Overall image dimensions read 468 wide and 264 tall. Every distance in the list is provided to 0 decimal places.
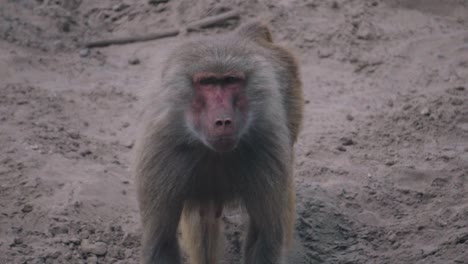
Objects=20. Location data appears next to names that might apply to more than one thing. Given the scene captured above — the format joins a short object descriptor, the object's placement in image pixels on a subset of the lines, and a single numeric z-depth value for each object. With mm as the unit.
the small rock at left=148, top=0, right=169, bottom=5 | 16016
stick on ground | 15258
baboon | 8305
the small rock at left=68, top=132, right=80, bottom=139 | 12062
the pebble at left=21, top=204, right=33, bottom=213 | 10298
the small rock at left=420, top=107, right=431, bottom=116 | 12830
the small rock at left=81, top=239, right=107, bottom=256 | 9977
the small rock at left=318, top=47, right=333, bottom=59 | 14844
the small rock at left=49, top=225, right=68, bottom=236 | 10086
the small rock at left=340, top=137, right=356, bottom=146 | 12680
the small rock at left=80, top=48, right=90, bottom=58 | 14684
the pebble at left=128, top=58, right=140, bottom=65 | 14711
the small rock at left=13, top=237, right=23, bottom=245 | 9805
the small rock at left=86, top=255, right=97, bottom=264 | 9862
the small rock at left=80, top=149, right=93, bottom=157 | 11752
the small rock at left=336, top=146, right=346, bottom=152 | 12539
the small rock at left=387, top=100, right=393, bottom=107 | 13460
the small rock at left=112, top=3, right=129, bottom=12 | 15953
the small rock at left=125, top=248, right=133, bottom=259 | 10184
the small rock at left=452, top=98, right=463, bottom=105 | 12837
